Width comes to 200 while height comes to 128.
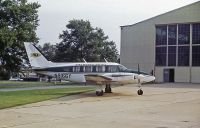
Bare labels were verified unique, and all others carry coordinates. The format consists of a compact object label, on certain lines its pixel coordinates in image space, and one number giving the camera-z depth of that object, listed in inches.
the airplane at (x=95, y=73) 1386.6
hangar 3029.0
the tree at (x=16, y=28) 2415.8
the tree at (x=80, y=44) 4736.7
